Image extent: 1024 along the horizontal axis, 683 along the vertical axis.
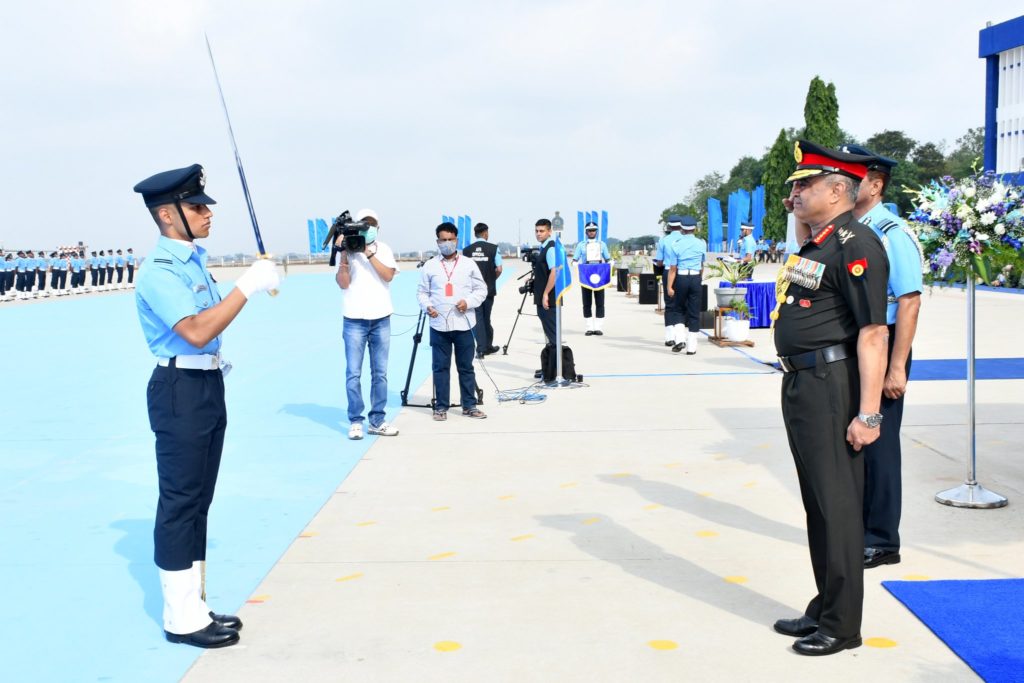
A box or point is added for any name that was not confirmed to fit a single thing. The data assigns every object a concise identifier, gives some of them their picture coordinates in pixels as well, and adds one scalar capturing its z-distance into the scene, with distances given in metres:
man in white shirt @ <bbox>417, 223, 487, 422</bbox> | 9.14
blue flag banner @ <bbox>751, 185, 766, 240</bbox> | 45.25
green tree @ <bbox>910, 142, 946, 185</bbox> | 95.06
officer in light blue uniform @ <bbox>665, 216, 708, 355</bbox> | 13.74
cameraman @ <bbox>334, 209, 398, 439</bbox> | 8.24
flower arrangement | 5.57
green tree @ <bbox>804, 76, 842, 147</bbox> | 65.19
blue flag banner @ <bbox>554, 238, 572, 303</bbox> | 11.46
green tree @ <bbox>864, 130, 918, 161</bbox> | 99.56
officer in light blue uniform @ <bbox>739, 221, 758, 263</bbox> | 20.11
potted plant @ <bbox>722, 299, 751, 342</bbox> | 14.71
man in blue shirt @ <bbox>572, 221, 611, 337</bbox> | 17.05
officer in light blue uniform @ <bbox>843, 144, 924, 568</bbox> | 4.67
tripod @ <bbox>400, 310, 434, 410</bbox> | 9.95
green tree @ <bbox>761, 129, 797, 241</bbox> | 77.62
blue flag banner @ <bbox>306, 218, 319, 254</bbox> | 59.14
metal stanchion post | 5.78
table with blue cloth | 16.92
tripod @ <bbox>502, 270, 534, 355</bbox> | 14.62
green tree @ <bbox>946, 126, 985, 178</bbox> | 96.65
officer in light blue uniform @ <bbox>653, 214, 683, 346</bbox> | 14.03
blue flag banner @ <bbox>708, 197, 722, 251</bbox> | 45.78
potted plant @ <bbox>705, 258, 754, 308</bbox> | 14.97
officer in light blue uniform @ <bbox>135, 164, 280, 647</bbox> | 3.94
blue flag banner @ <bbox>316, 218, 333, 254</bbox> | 58.18
